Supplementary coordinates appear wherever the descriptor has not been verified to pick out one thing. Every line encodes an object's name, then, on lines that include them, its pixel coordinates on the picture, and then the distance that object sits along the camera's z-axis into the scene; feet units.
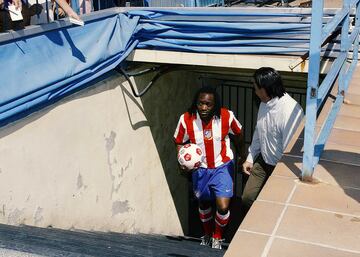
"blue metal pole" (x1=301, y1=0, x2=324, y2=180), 8.59
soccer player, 16.42
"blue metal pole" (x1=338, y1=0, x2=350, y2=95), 13.19
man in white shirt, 13.55
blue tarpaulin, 13.05
